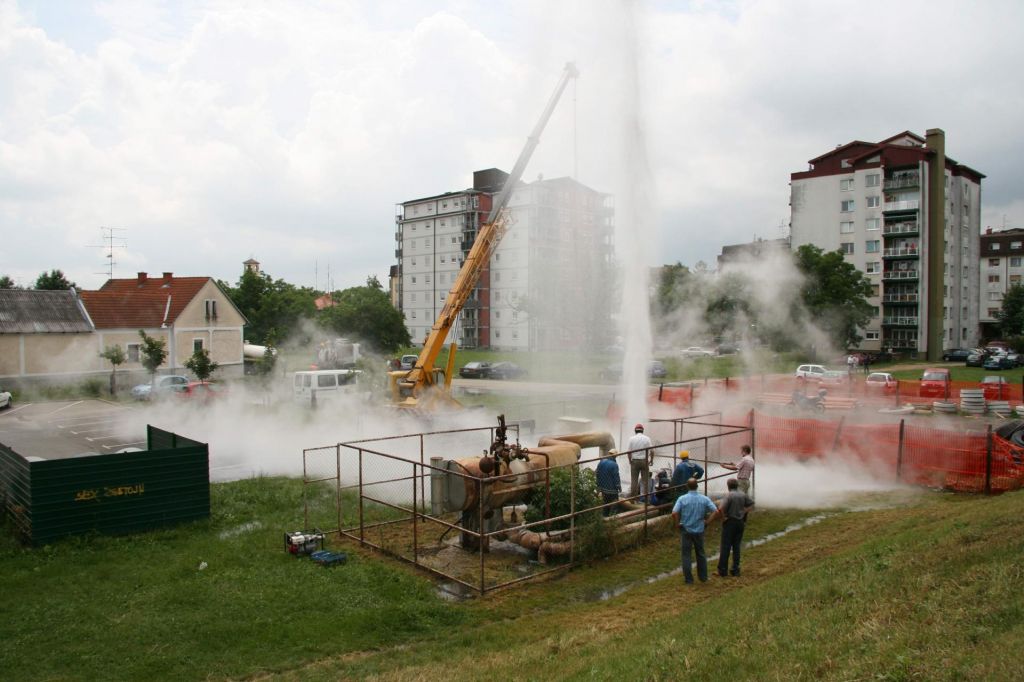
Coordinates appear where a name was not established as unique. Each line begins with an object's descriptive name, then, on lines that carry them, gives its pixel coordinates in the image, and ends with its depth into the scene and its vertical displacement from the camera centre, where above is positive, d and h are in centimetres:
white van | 3300 -281
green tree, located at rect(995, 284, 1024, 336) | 6969 +103
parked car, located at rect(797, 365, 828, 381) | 3906 -273
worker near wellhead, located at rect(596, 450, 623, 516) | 1330 -291
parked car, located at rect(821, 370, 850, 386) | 3569 -296
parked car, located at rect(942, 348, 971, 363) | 5920 -272
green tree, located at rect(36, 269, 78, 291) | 7831 +496
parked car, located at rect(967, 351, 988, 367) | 5491 -283
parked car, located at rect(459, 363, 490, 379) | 5025 -329
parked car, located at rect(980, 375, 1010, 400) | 3064 -292
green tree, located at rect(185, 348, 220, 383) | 3700 -205
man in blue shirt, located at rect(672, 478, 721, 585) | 1066 -299
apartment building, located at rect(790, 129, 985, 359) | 6306 +907
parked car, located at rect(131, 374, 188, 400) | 3609 -320
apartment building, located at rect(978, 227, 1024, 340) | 8650 +705
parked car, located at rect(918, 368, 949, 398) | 3169 -292
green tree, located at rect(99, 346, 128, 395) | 4166 -183
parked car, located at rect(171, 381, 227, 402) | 3228 -321
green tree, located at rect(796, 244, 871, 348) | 5431 +235
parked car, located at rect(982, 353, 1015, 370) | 5056 -287
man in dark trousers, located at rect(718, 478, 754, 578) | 1084 -304
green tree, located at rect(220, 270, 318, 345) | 6756 +221
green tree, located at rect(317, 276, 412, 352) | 5584 +34
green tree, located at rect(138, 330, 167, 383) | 3894 -159
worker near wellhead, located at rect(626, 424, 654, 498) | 1367 -282
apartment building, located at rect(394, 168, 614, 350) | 4416 +502
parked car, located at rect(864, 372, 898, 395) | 3369 -296
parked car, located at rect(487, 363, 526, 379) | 4919 -323
